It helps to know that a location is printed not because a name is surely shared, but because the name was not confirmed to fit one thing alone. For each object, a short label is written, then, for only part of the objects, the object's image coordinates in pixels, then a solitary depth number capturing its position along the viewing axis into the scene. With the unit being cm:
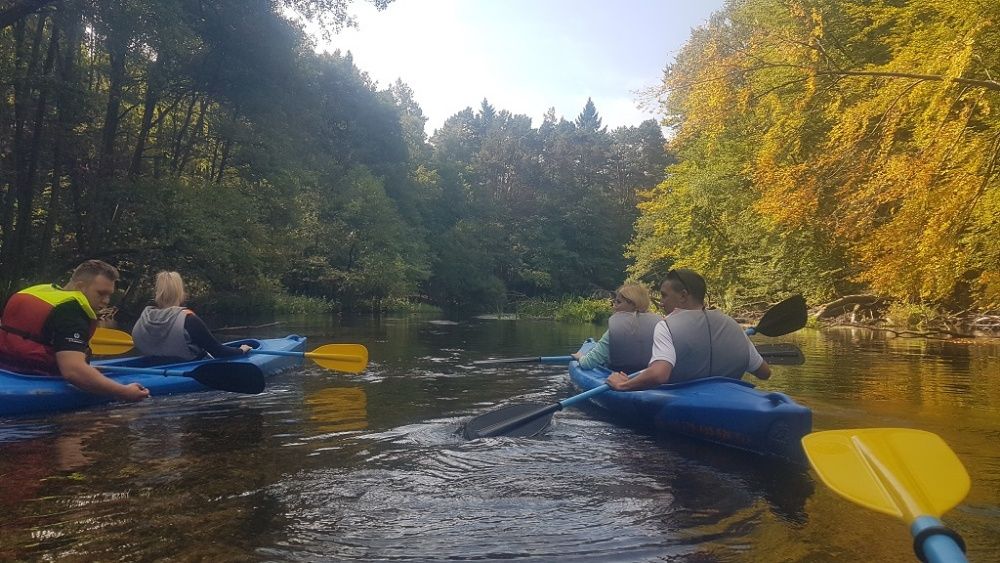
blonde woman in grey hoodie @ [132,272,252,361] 587
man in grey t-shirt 451
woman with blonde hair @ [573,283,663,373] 566
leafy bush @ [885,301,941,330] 1407
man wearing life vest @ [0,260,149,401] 464
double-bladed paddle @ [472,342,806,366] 613
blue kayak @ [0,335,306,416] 478
